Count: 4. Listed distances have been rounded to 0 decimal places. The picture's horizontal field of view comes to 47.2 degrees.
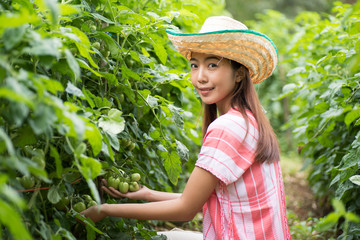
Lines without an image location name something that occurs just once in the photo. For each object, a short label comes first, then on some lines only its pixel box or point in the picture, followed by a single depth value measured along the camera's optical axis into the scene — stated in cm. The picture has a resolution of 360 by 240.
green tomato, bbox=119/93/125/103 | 205
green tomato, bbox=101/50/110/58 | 195
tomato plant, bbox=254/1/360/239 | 226
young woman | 180
